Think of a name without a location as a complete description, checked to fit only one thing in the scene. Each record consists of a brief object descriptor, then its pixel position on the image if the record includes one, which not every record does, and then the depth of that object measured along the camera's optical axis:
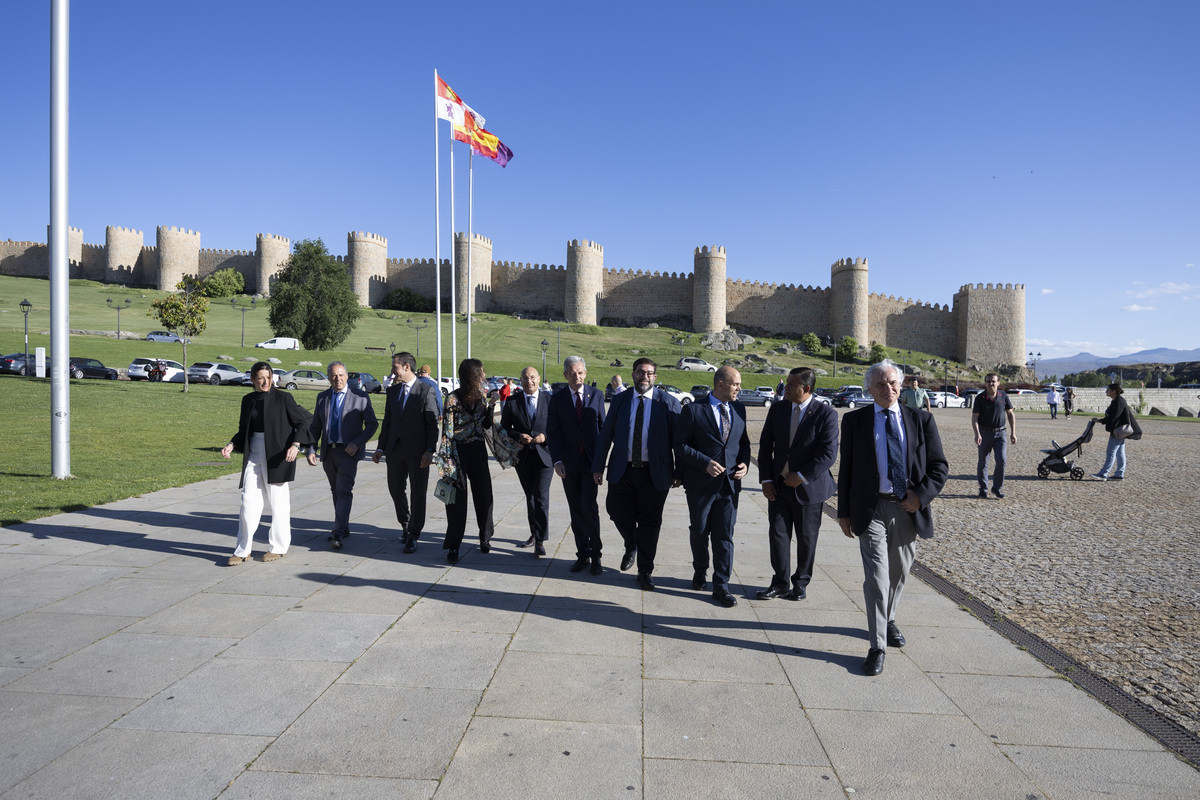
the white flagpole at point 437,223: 17.11
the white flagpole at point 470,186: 20.06
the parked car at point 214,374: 32.69
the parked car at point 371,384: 34.44
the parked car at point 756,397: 38.09
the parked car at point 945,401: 43.41
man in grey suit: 6.24
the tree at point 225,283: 77.62
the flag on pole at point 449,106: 16.61
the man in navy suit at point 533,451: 6.03
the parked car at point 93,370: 30.70
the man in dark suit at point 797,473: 4.86
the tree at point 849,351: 70.38
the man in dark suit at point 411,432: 6.09
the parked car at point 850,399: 37.03
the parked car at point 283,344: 48.62
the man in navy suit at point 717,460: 4.88
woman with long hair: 5.75
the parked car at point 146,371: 31.95
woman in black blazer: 5.62
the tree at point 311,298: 45.19
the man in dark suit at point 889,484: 3.84
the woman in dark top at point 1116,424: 11.52
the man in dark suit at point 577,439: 5.64
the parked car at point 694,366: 52.41
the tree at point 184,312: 27.73
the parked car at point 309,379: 33.59
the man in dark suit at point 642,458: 5.17
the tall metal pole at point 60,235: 9.24
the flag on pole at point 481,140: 17.69
